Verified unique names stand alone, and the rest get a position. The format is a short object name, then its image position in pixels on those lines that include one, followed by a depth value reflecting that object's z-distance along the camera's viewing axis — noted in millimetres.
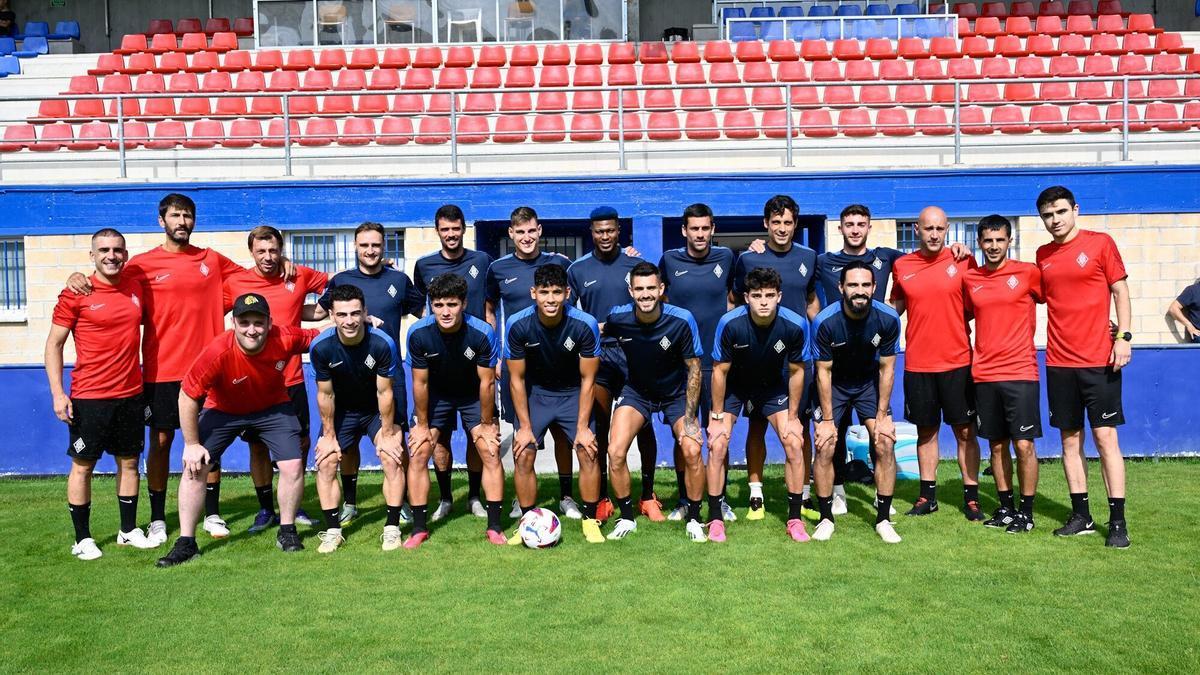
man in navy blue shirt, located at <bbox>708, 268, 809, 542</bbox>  6988
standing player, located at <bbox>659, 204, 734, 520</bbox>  7750
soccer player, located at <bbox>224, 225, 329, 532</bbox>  7582
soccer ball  6918
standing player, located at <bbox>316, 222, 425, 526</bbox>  7641
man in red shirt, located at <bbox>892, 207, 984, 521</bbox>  7473
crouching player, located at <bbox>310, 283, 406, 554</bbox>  6969
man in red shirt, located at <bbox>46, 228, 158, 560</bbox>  6891
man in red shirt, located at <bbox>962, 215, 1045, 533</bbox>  7137
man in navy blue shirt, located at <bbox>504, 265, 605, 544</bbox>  7031
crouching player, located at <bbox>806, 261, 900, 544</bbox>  7062
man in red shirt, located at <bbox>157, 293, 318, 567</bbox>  6590
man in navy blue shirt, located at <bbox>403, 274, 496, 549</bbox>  6914
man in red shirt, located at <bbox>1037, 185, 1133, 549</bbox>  6781
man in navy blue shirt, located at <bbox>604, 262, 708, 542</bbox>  7059
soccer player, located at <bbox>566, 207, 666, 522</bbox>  7664
